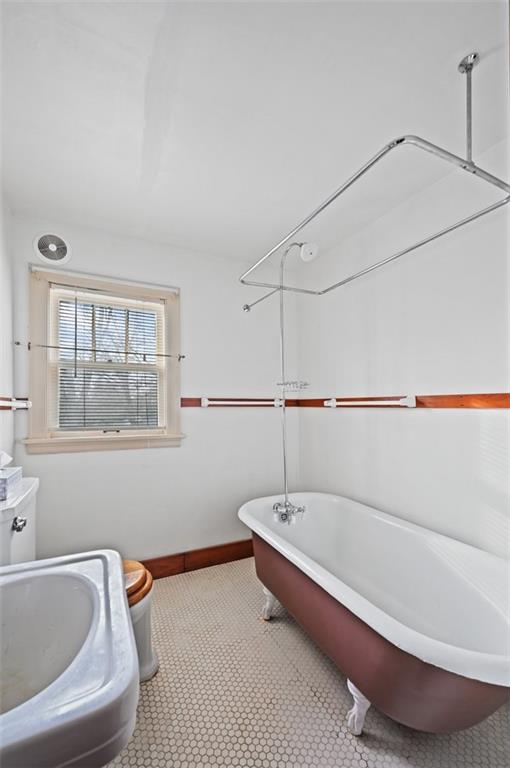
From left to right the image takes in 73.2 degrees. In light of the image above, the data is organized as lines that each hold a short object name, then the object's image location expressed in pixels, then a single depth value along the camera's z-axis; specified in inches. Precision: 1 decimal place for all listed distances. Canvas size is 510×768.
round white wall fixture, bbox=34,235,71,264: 81.4
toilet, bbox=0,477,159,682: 48.5
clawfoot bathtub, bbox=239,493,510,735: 39.3
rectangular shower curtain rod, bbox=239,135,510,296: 41.8
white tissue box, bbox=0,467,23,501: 49.9
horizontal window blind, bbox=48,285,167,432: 87.2
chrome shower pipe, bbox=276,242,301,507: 86.1
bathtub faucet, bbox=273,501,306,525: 84.2
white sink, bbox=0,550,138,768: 18.8
